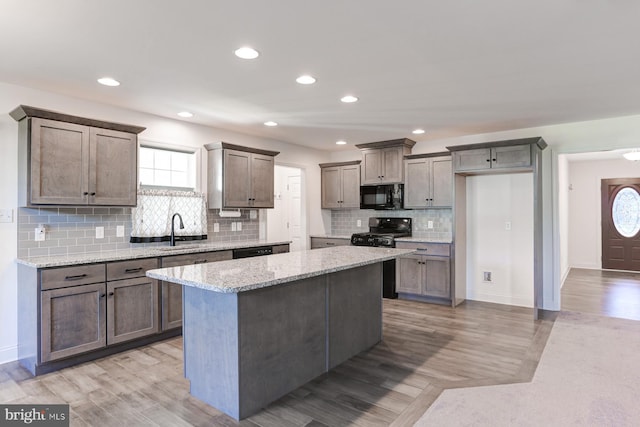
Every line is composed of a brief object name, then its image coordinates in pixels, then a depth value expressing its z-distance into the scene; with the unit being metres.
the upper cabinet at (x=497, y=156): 4.53
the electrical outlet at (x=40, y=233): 3.39
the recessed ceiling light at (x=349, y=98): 3.66
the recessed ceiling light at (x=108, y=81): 3.14
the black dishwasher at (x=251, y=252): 4.45
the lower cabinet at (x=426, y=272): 5.11
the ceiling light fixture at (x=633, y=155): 5.76
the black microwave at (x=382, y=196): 5.86
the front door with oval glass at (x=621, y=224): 7.68
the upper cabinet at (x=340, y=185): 6.35
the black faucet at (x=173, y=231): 4.24
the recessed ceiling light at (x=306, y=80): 3.12
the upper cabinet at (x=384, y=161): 5.74
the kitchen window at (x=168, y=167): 4.33
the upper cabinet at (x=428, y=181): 5.39
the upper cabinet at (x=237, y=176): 4.68
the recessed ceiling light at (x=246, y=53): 2.58
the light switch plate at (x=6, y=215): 3.21
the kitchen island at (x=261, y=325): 2.31
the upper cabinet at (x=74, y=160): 3.15
